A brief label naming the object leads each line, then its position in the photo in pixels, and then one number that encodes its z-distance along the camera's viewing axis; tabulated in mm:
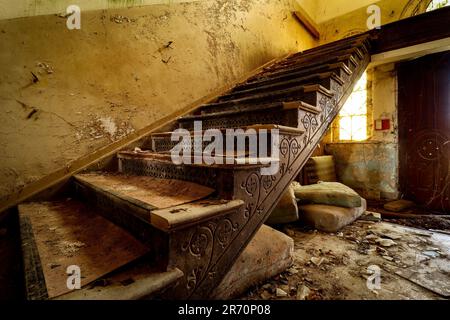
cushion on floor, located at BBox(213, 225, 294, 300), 1304
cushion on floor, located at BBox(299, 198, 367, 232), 2531
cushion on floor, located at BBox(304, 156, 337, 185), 4316
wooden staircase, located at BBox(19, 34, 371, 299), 827
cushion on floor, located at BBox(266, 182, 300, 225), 2529
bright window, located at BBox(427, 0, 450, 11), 4008
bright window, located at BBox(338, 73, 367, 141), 4668
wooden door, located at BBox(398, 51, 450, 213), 3771
